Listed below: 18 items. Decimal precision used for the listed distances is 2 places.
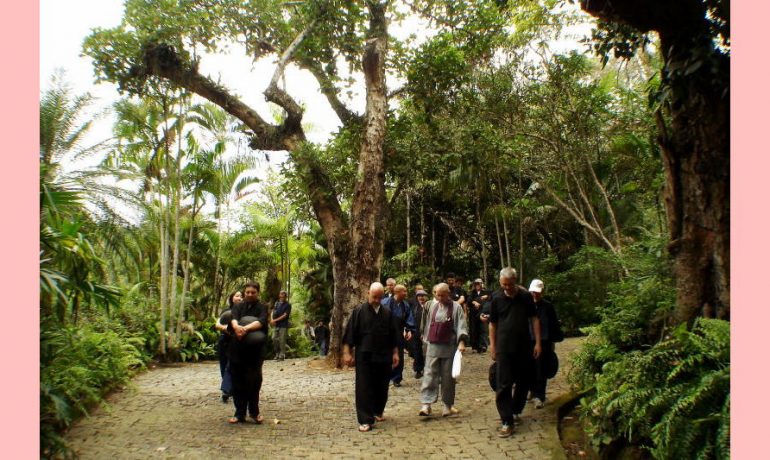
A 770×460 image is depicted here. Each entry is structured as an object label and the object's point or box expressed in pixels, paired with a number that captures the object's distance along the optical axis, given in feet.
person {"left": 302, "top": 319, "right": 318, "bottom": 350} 65.82
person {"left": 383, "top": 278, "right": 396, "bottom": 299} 34.72
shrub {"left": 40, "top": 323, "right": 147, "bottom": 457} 15.39
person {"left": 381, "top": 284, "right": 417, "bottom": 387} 29.78
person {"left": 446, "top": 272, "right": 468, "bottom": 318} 39.84
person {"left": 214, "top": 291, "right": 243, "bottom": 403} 26.71
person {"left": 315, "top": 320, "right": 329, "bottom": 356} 54.29
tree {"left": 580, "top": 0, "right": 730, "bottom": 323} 16.58
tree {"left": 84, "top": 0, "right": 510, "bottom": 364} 38.11
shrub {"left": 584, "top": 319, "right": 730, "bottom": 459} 12.14
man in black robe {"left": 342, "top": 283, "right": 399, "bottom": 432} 22.20
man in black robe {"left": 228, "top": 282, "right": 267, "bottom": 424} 22.26
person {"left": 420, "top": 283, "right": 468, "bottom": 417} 23.30
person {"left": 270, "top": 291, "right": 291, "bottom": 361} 48.21
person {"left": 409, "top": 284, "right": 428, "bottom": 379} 33.50
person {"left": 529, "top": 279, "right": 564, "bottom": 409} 22.82
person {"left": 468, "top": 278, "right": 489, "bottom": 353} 42.14
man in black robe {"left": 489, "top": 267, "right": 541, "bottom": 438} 19.89
